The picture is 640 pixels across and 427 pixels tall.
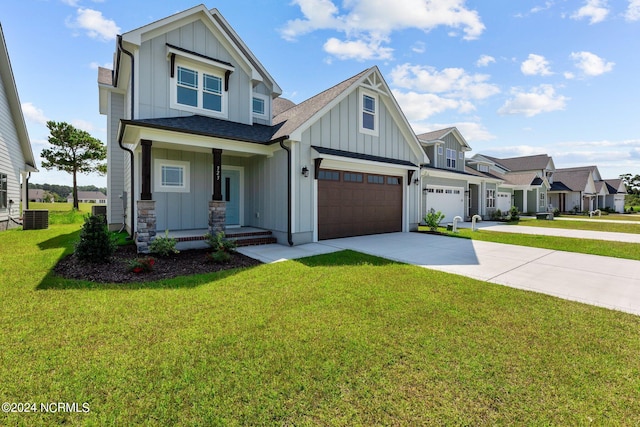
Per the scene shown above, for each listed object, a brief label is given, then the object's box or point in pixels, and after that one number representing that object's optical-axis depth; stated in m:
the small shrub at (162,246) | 7.38
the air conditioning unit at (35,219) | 12.95
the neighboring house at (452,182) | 16.95
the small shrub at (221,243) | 7.63
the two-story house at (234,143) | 8.97
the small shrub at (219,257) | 6.94
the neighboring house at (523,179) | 24.19
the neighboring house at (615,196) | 40.84
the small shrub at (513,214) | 21.23
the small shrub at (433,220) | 13.24
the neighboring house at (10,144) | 12.63
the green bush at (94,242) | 6.44
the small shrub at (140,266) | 6.02
